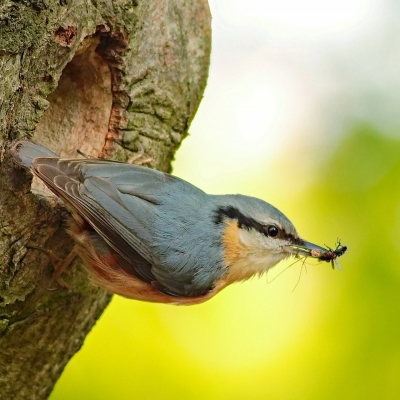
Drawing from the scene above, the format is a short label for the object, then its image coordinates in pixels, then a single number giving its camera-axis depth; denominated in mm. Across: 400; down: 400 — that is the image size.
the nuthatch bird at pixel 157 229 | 5535
